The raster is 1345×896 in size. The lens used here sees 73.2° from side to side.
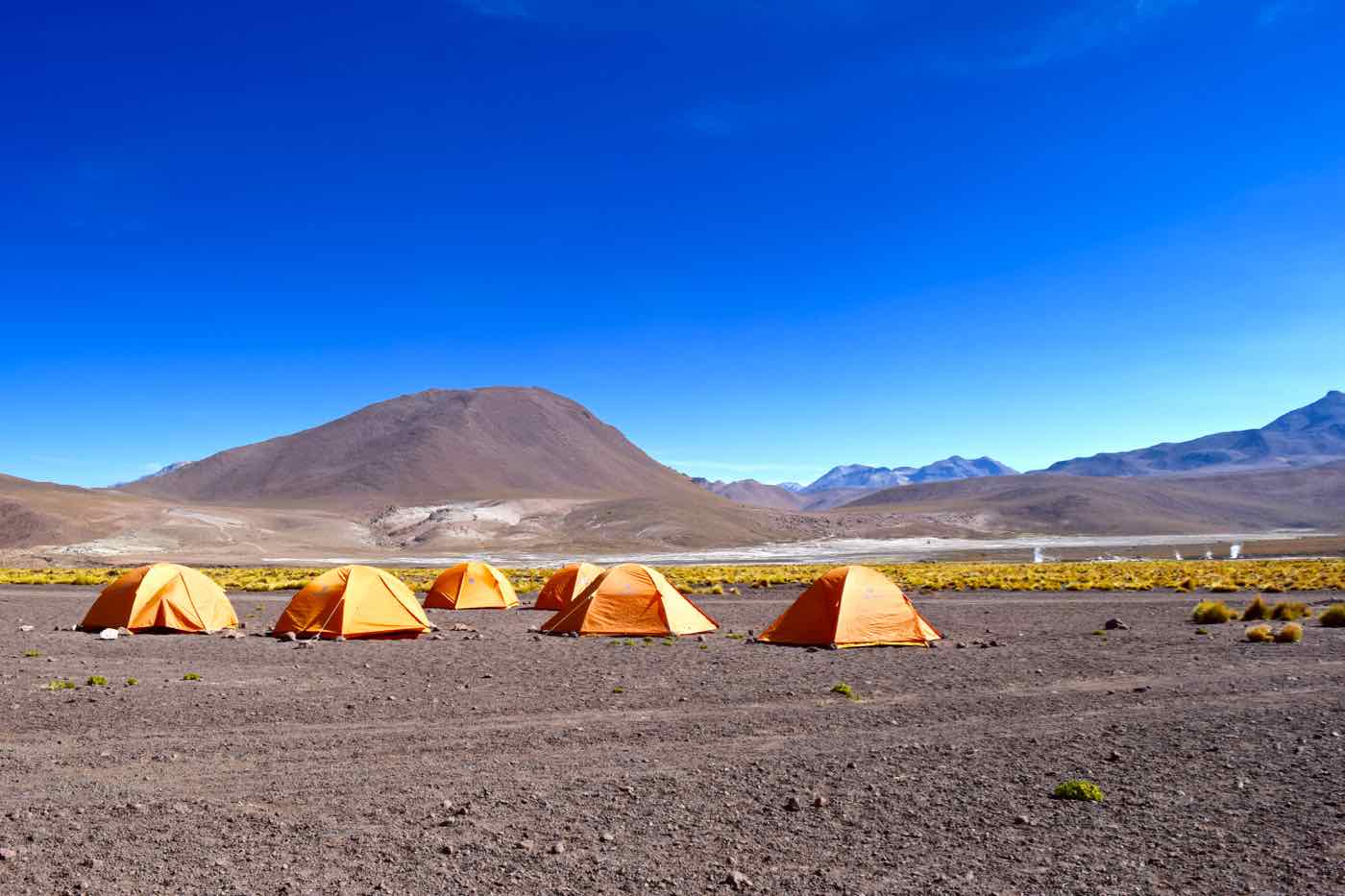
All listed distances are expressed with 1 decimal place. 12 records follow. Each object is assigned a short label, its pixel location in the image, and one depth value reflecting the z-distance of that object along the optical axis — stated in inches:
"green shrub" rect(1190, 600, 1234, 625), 859.4
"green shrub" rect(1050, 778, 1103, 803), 291.3
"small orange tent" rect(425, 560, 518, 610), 1051.3
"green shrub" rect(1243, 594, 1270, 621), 869.2
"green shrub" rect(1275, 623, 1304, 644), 671.8
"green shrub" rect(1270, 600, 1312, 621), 871.1
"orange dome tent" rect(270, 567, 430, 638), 738.8
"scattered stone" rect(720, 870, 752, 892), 227.0
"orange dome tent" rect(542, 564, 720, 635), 756.6
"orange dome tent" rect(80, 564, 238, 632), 777.6
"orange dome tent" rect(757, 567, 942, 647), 668.1
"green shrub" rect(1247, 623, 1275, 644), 676.7
